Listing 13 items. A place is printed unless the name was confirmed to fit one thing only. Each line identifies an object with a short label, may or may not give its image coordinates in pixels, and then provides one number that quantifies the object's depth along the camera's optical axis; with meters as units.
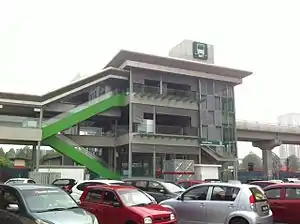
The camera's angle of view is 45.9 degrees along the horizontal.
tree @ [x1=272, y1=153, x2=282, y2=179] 52.53
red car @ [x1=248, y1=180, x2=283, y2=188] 18.83
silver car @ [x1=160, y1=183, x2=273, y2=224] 9.71
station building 32.34
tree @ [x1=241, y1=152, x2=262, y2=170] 109.78
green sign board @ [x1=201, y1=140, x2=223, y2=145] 36.97
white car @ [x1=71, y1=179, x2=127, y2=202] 15.91
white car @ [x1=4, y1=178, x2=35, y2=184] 22.70
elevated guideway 46.97
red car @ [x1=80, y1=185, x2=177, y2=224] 8.97
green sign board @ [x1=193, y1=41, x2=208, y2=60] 41.64
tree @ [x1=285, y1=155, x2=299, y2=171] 88.79
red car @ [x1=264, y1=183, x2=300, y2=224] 11.35
